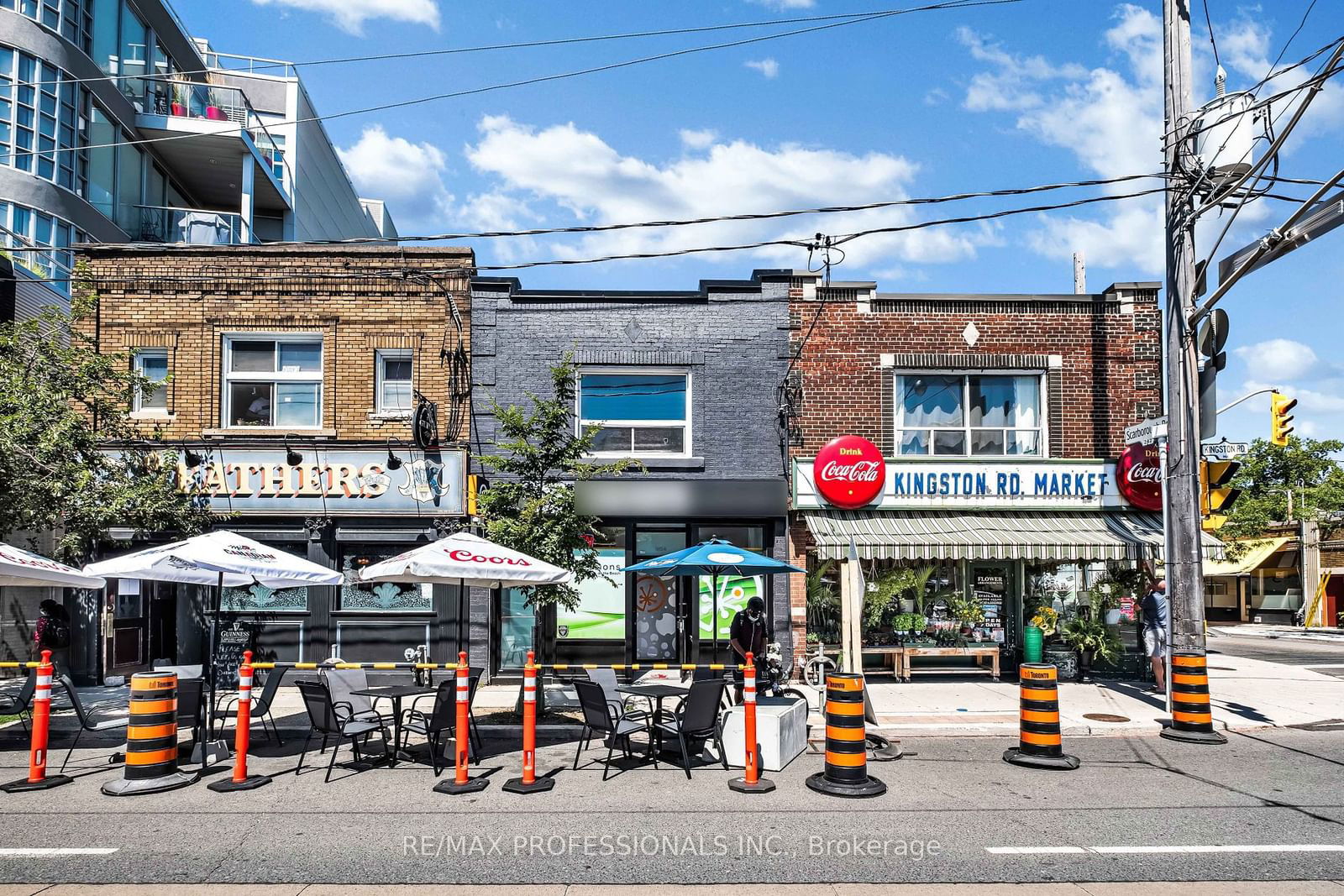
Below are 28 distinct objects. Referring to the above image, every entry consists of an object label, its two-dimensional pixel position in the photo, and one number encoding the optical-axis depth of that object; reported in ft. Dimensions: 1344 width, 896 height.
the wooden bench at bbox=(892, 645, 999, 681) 53.82
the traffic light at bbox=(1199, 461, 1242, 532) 44.88
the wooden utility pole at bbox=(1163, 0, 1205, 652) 42.11
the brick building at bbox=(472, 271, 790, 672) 55.06
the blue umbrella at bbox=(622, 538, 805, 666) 39.42
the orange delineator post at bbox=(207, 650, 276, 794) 29.63
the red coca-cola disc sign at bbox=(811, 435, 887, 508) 53.62
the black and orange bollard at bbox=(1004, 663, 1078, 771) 32.14
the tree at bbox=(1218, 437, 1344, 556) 130.62
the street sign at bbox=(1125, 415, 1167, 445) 43.65
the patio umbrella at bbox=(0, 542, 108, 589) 35.42
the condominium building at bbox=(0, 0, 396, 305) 72.43
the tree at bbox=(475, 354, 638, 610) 41.68
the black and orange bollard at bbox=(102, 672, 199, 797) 29.07
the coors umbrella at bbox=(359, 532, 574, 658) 34.76
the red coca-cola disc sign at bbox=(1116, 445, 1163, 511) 53.93
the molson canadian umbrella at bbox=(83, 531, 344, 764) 34.91
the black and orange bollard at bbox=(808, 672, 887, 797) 28.19
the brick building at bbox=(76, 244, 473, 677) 53.42
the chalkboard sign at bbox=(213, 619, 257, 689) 51.31
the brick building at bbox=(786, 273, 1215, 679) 54.65
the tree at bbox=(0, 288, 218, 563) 43.01
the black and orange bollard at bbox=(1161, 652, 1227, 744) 37.29
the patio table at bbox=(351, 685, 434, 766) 32.86
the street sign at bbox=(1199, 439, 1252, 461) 43.57
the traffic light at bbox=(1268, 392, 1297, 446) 53.06
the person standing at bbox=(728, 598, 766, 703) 43.93
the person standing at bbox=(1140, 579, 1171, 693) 47.34
